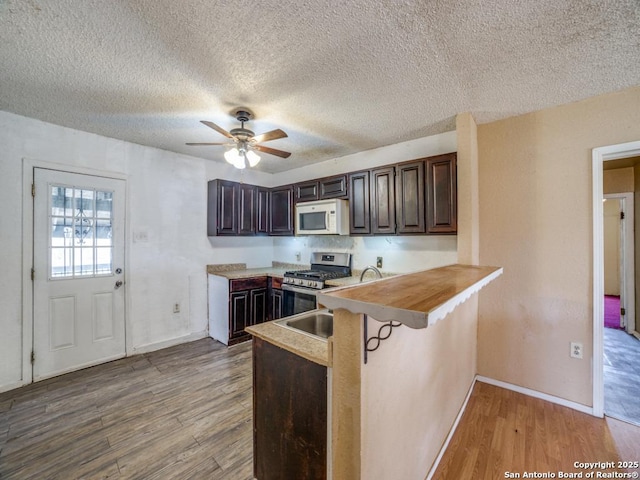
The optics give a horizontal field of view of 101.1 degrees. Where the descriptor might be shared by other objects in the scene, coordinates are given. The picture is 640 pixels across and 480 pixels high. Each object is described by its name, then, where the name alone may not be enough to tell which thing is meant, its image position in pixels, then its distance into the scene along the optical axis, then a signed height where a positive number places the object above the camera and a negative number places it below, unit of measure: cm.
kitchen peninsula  90 -55
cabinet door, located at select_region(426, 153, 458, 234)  247 +45
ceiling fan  230 +88
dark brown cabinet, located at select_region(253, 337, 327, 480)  113 -82
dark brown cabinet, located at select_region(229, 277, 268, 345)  342 -85
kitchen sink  169 -54
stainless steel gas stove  316 -46
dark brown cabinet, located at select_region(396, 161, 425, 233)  267 +46
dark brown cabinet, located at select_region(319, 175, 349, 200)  328 +70
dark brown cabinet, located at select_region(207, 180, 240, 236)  363 +48
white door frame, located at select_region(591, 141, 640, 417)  207 -32
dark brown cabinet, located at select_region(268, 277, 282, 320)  360 -78
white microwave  325 +32
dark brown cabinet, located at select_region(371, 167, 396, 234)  288 +46
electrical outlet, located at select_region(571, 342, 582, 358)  217 -90
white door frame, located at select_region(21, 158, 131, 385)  250 -22
